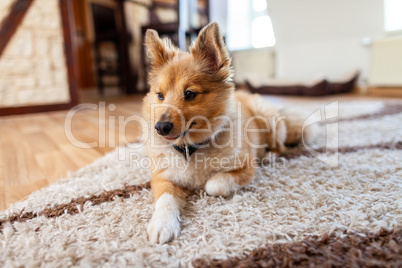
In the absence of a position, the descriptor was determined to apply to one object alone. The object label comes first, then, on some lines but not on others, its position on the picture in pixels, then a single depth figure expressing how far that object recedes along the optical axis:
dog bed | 1.63
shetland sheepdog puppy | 0.46
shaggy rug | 0.35
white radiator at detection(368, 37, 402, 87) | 1.58
